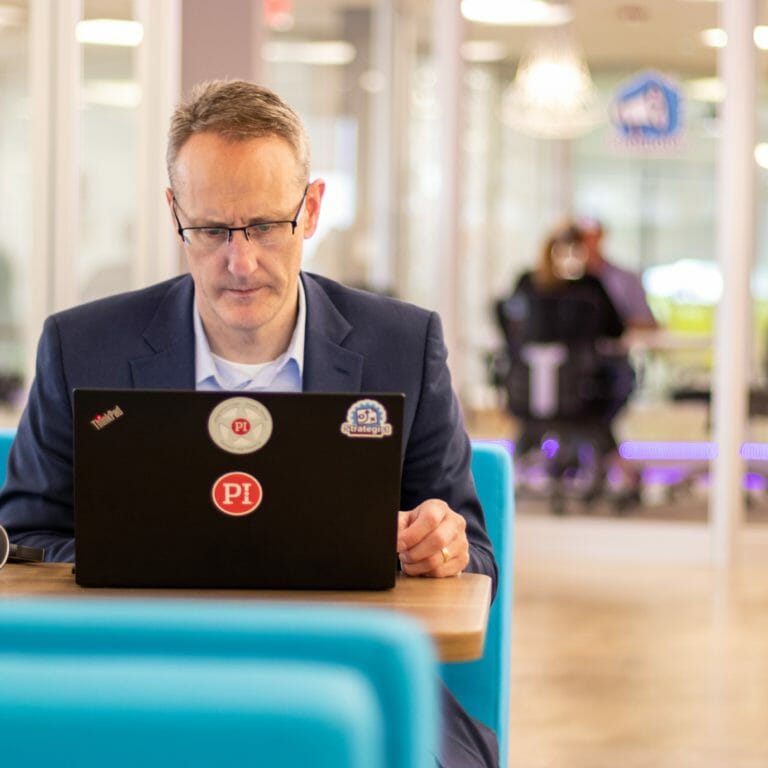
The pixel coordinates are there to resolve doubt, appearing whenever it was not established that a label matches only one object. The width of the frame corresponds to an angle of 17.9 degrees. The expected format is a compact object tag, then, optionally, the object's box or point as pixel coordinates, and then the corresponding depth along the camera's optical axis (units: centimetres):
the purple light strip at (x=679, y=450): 1155
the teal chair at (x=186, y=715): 138
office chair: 1183
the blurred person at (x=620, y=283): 1263
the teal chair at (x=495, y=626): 349
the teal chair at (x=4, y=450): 373
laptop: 246
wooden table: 234
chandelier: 1355
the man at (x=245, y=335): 314
